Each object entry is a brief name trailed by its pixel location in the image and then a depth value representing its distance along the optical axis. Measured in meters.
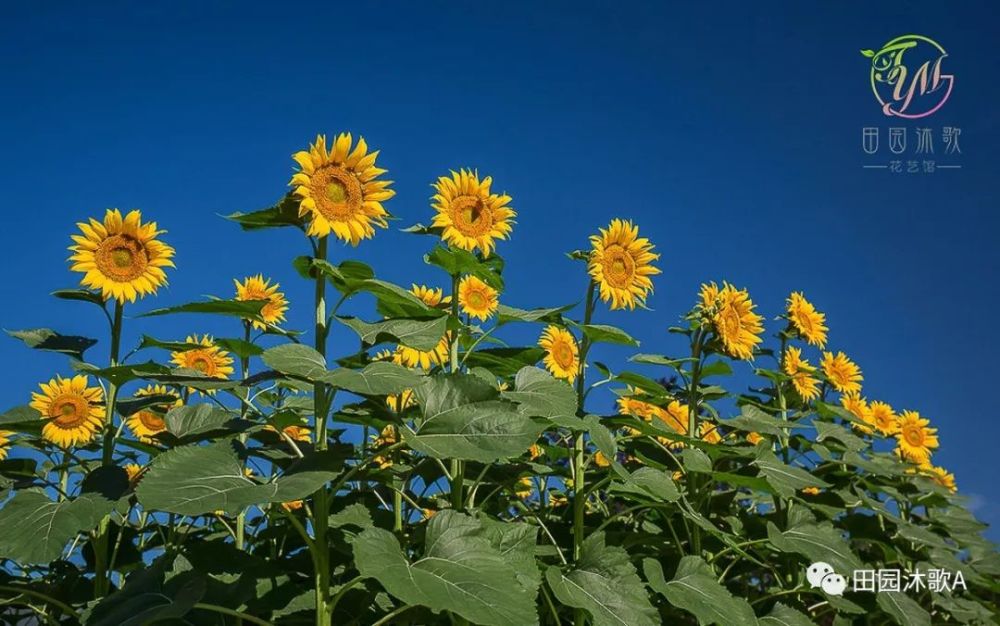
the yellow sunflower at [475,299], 3.84
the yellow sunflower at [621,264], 3.46
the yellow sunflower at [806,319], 4.72
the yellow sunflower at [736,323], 3.61
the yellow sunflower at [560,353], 4.24
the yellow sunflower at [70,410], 3.78
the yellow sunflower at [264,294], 4.32
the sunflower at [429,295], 3.89
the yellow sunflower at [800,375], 4.81
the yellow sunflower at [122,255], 2.88
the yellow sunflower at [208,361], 3.97
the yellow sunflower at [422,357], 3.60
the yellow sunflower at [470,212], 3.18
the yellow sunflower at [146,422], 3.94
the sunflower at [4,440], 3.33
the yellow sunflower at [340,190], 2.42
